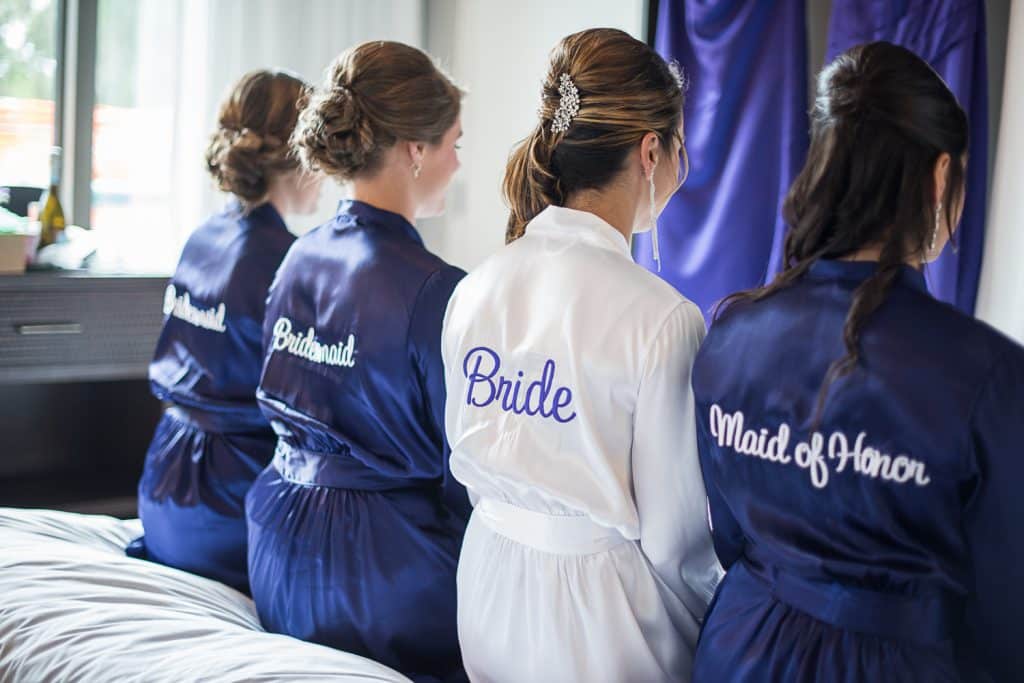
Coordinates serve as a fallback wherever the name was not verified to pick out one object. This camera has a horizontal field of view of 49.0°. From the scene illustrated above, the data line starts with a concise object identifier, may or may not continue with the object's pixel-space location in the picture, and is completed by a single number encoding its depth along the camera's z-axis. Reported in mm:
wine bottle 3057
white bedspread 1569
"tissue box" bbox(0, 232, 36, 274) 2855
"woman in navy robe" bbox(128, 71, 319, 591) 2170
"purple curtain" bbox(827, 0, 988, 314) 2146
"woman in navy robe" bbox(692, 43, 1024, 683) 1108
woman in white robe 1353
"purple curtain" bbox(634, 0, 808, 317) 2541
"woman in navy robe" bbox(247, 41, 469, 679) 1723
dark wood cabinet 2885
